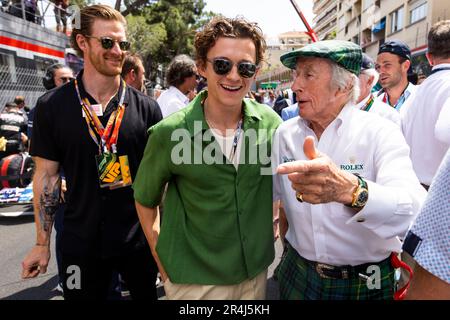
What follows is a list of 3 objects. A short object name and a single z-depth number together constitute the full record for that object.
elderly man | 1.42
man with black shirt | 2.08
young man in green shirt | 1.68
